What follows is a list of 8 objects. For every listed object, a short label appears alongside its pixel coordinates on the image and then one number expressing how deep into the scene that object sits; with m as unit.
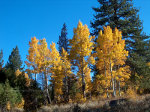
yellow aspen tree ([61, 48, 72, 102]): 20.71
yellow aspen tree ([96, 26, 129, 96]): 15.99
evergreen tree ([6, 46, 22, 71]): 39.68
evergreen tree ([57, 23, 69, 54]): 31.10
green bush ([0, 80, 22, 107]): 19.97
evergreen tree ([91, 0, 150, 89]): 19.78
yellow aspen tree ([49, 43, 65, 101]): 21.27
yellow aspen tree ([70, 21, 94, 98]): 16.03
